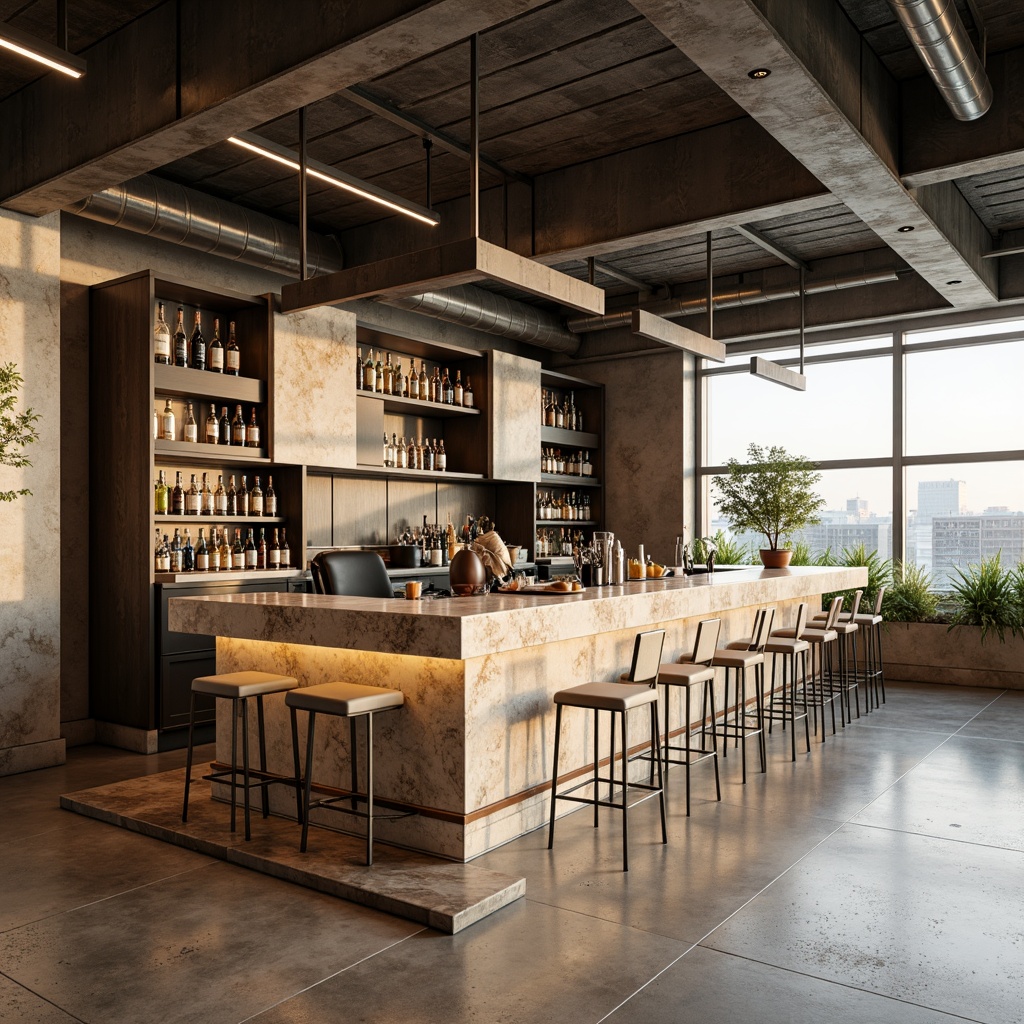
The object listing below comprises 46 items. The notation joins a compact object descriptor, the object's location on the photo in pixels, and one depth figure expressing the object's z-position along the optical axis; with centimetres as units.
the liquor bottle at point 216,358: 631
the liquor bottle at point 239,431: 631
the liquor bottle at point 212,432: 620
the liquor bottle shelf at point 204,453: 581
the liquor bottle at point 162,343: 587
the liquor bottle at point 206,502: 633
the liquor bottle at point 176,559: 597
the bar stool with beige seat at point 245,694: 384
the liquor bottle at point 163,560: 592
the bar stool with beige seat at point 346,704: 344
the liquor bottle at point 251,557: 639
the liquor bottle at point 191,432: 605
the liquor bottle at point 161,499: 595
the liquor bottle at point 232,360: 645
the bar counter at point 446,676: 366
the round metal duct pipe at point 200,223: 551
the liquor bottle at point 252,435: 634
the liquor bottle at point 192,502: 612
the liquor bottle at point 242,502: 654
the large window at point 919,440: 852
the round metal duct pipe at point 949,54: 352
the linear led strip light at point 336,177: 446
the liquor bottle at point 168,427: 589
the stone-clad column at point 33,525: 524
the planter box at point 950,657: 801
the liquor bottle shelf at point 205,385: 583
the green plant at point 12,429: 454
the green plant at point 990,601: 800
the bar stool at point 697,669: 440
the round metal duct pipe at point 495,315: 766
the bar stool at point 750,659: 502
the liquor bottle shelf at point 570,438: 941
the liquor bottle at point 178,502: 610
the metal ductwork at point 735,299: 809
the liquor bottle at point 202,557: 617
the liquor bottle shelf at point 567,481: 942
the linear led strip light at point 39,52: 341
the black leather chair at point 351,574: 503
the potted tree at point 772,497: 771
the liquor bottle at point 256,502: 660
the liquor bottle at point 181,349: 607
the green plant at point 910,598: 848
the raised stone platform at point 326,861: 320
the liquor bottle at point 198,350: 623
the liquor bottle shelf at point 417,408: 753
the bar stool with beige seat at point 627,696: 373
